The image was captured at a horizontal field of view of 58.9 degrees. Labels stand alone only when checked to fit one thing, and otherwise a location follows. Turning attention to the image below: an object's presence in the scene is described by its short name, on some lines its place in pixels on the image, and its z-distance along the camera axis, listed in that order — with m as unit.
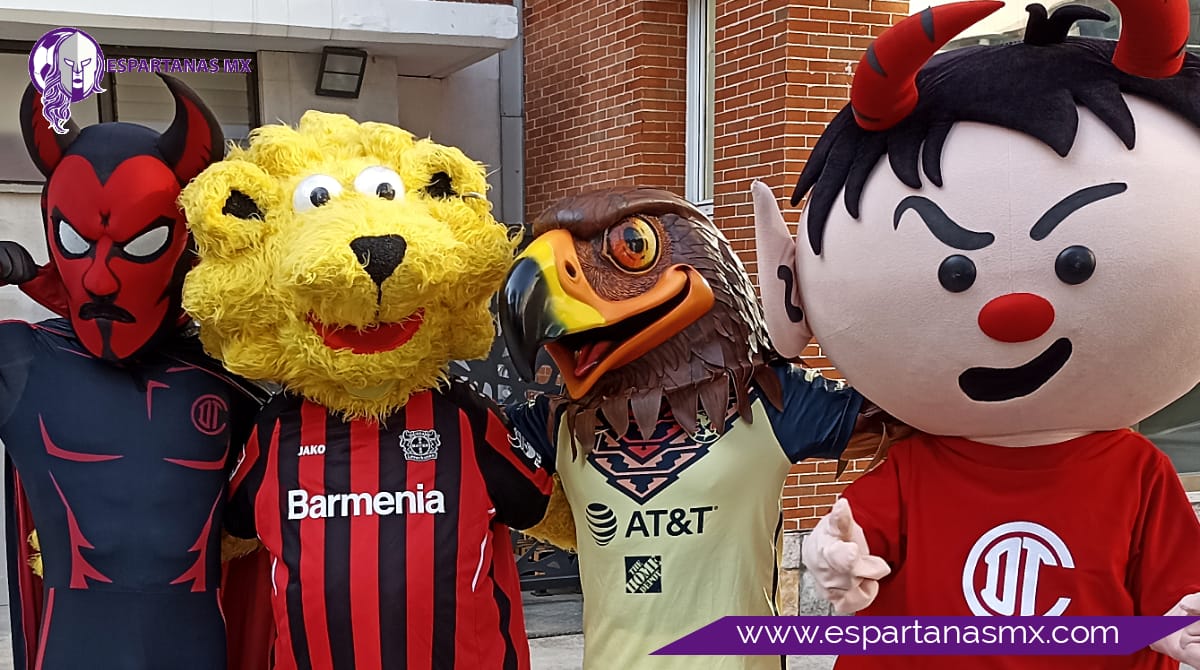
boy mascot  1.68
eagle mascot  2.12
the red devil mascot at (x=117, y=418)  2.36
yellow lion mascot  2.22
